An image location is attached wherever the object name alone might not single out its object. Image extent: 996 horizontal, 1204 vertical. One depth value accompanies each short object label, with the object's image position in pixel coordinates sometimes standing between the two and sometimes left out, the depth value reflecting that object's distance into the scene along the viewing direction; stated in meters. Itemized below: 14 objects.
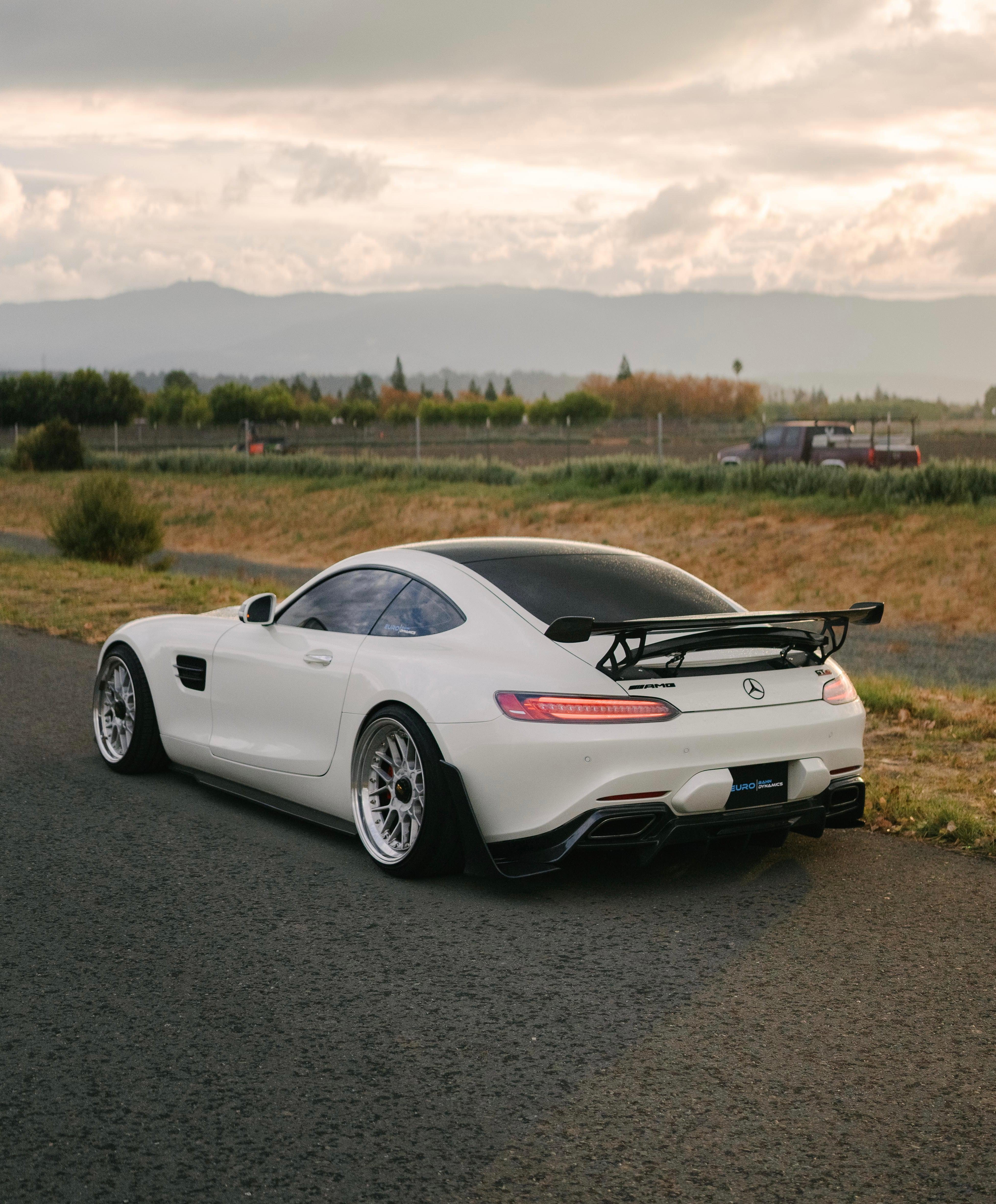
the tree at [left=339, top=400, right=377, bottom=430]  160.75
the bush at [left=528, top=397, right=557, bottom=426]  133.88
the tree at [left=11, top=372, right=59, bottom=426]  112.69
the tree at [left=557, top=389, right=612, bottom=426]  128.38
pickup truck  32.16
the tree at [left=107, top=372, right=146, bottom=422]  113.75
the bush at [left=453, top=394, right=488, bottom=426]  152.75
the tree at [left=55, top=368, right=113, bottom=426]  112.44
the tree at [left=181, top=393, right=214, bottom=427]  155.50
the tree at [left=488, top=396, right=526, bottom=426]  145.50
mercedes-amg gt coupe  5.16
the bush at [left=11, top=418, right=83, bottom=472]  52.47
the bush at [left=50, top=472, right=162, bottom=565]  23.64
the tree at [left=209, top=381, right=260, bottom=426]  137.50
